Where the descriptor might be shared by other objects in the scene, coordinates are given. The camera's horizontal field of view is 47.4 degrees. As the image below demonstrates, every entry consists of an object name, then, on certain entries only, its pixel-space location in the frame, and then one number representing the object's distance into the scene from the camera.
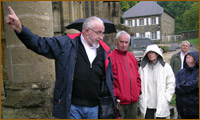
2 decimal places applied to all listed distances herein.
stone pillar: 4.17
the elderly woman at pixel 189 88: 3.38
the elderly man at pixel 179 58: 5.73
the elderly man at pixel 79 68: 2.52
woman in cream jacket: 3.42
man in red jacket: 3.29
